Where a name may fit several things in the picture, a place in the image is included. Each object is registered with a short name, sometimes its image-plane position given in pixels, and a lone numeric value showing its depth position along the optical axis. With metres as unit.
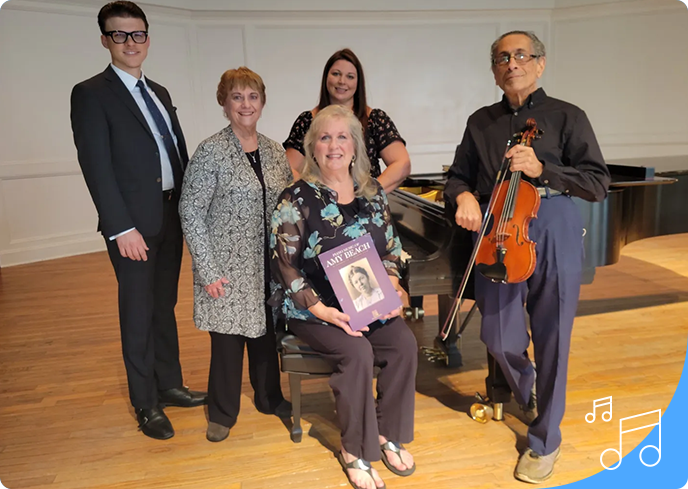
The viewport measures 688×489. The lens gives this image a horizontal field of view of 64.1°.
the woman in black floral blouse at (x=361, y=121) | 2.67
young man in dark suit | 2.30
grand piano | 2.48
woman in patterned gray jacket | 2.34
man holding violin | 2.11
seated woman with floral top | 2.18
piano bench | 2.32
